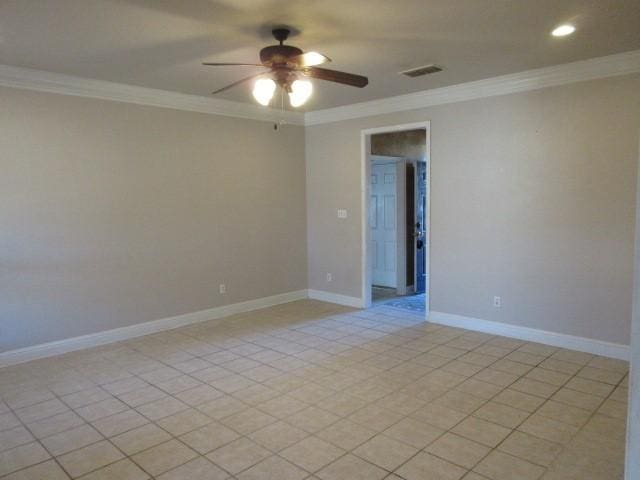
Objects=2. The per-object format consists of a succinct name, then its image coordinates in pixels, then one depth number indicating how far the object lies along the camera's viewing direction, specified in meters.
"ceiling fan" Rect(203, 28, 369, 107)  3.10
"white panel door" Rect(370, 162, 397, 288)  7.04
